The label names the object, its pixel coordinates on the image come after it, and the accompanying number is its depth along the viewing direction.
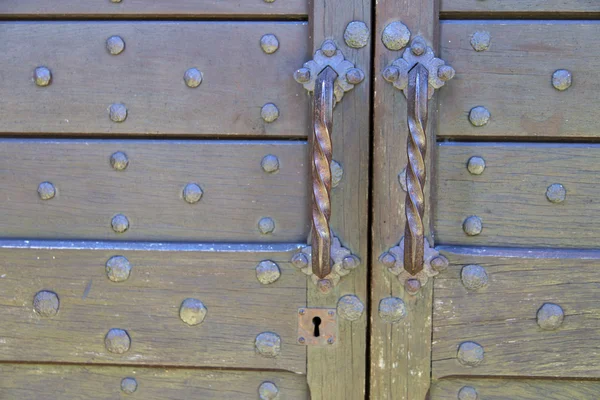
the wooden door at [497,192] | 0.92
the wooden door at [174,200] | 0.94
